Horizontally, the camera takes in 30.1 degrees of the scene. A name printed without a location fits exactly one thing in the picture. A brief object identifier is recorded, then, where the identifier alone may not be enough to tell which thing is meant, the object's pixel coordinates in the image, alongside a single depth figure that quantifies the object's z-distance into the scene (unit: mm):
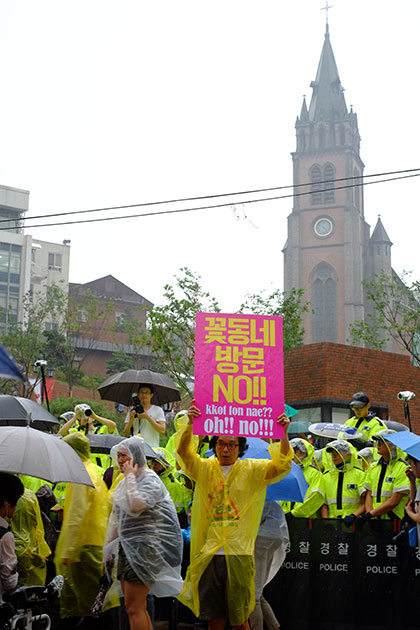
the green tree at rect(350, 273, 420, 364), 32688
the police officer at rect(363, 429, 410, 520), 8062
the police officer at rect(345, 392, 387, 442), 9594
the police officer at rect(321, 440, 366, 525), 8469
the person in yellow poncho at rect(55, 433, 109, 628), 7344
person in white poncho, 5852
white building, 77375
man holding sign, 5648
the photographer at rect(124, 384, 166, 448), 9320
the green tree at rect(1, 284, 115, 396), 39094
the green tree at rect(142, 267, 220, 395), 26375
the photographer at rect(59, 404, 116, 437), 9266
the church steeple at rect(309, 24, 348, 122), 90812
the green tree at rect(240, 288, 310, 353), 29828
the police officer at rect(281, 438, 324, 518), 8594
